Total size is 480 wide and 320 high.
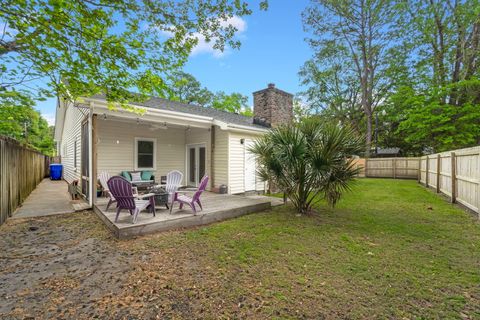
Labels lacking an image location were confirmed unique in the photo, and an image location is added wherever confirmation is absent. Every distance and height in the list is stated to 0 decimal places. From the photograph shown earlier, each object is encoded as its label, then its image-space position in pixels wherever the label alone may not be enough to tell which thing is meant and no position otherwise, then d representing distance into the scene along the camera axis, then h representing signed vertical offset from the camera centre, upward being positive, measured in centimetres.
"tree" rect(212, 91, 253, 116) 2955 +747
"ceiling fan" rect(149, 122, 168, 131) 906 +121
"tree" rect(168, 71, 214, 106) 2955 +842
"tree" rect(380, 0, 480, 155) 1460 +647
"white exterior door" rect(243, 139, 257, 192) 965 -65
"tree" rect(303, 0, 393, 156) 1838 +1105
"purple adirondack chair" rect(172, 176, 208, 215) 534 -107
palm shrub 540 -5
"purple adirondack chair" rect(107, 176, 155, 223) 447 -81
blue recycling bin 1509 -112
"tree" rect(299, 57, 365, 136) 2584 +806
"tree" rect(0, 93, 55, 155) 590 +139
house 712 +39
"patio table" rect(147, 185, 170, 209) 569 -111
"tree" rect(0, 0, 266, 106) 323 +188
